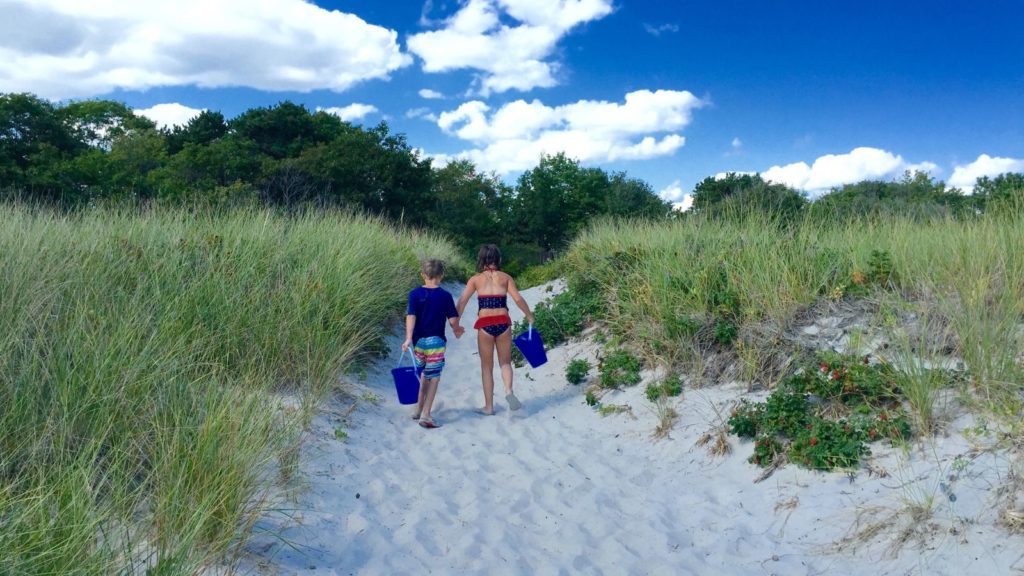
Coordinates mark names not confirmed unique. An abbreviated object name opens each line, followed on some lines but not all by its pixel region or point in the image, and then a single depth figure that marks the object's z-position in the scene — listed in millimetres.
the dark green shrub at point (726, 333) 7094
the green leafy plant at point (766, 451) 5526
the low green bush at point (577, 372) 8242
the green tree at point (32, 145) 23422
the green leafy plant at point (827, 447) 5078
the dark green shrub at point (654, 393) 7008
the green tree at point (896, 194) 12922
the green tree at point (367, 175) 29359
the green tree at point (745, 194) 13480
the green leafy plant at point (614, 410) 7270
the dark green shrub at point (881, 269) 7238
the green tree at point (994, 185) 17672
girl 7043
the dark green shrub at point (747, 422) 5855
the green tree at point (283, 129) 34312
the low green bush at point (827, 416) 5168
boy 6617
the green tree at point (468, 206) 36562
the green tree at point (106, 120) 44312
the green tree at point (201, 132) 36941
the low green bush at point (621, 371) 7637
